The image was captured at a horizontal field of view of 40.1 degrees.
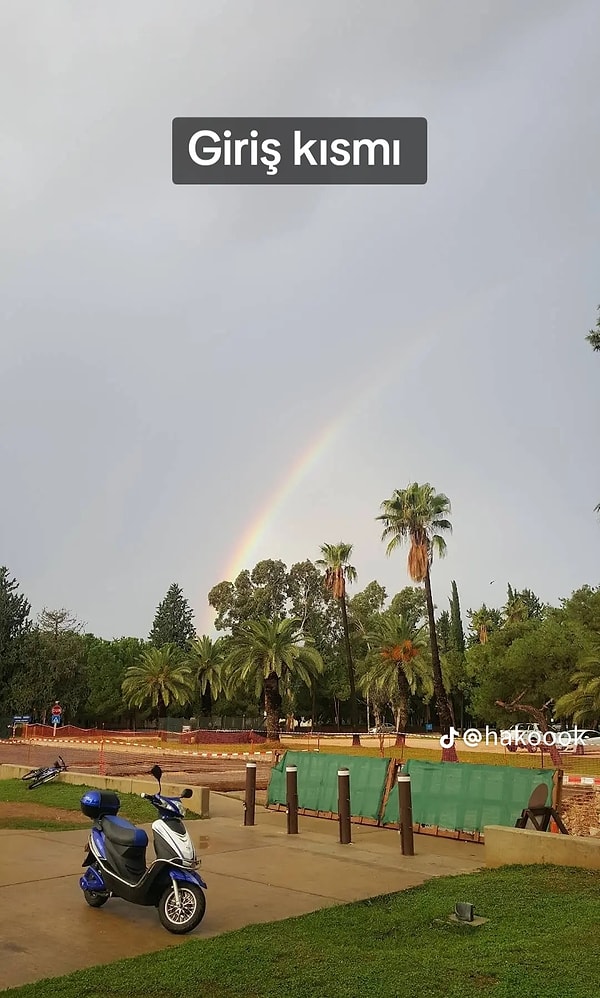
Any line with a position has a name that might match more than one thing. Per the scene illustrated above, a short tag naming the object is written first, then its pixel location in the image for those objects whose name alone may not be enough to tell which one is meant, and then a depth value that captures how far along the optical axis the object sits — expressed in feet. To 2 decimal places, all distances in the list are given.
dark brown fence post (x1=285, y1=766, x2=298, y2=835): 42.04
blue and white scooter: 22.52
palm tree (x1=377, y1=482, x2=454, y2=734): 153.99
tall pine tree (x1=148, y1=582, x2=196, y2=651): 358.02
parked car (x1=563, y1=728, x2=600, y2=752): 127.92
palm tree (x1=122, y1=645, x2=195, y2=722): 214.90
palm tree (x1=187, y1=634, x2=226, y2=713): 224.74
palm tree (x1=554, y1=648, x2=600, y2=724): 133.08
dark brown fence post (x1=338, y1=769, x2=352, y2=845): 38.83
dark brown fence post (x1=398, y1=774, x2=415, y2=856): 36.14
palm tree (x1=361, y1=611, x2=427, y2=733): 175.94
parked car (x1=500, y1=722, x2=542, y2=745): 132.87
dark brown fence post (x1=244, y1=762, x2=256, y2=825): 44.61
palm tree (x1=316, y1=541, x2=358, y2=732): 200.85
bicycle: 62.39
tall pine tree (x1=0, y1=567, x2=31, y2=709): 226.17
